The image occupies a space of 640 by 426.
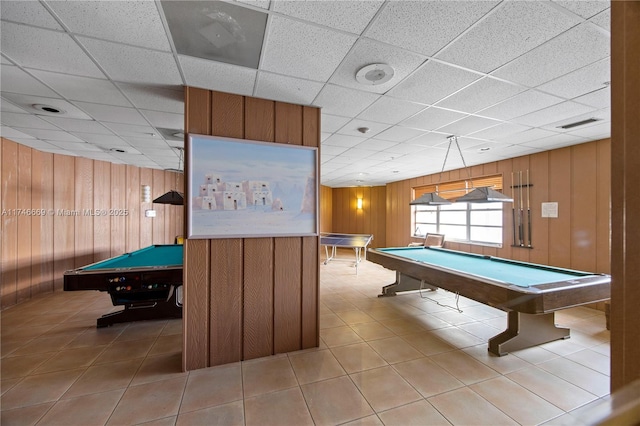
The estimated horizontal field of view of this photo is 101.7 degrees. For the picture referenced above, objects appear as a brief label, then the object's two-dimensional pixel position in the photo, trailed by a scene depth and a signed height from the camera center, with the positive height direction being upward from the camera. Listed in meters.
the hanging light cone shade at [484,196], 3.36 +0.23
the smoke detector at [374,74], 2.02 +1.14
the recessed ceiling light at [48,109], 2.73 +1.12
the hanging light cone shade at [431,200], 4.11 +0.22
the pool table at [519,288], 2.27 -0.72
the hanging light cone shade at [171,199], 3.75 +0.21
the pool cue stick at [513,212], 4.92 +0.04
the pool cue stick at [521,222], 4.79 -0.15
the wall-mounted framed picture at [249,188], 2.35 +0.24
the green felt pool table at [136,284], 2.79 -0.78
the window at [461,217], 5.50 -0.09
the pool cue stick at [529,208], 4.69 +0.11
